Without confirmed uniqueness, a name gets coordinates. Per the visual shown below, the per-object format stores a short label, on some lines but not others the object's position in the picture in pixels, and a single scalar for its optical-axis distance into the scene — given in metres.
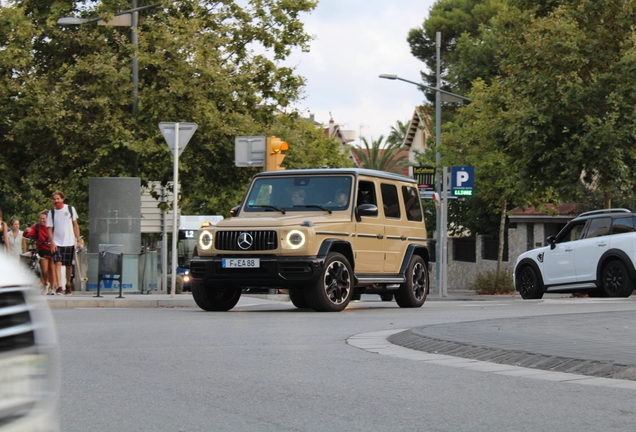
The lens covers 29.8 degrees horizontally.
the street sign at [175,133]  19.94
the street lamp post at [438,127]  38.44
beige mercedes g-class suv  15.18
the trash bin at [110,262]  20.67
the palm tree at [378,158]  88.12
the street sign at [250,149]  22.06
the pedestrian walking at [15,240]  23.44
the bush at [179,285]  30.73
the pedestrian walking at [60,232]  20.73
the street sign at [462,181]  31.84
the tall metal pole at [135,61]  29.65
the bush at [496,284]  37.06
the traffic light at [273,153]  21.27
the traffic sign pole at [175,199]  19.53
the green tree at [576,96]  28.81
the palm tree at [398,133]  101.38
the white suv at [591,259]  21.67
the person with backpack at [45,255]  21.14
